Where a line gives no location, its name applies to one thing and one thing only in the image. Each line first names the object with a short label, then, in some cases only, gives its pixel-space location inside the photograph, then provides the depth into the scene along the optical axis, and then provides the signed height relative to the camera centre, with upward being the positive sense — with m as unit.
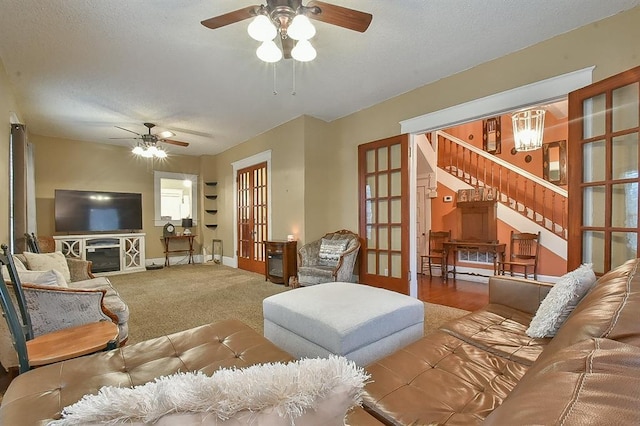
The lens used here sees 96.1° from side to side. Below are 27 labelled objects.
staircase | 5.04 +0.60
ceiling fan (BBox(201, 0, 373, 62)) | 1.80 +1.29
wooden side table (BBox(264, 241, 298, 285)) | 4.64 -0.78
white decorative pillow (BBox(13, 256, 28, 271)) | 2.47 -0.45
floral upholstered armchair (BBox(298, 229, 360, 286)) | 3.96 -0.68
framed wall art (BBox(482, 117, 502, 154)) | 6.41 +1.72
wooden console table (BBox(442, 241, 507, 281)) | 5.04 -0.66
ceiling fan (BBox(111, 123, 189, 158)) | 4.71 +1.18
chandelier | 4.15 +1.24
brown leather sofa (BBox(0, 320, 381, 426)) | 0.98 -0.68
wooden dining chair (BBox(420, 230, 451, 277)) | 5.66 -0.76
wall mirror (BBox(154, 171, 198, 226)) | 6.77 +0.39
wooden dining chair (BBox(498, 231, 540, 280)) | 4.83 -0.73
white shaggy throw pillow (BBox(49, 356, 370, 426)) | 0.40 -0.28
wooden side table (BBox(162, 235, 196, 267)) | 6.76 -0.77
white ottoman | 1.69 -0.70
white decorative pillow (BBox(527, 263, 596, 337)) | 1.50 -0.48
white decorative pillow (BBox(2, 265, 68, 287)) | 1.96 -0.45
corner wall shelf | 7.31 +0.17
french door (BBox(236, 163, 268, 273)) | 5.77 -0.07
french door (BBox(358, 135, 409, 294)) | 3.80 +0.00
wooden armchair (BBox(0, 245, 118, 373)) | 1.41 -0.75
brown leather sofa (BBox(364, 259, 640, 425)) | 0.45 -0.59
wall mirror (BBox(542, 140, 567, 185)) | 5.39 +0.96
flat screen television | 5.54 +0.04
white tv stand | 5.46 -0.75
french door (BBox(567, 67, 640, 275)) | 2.12 +0.32
